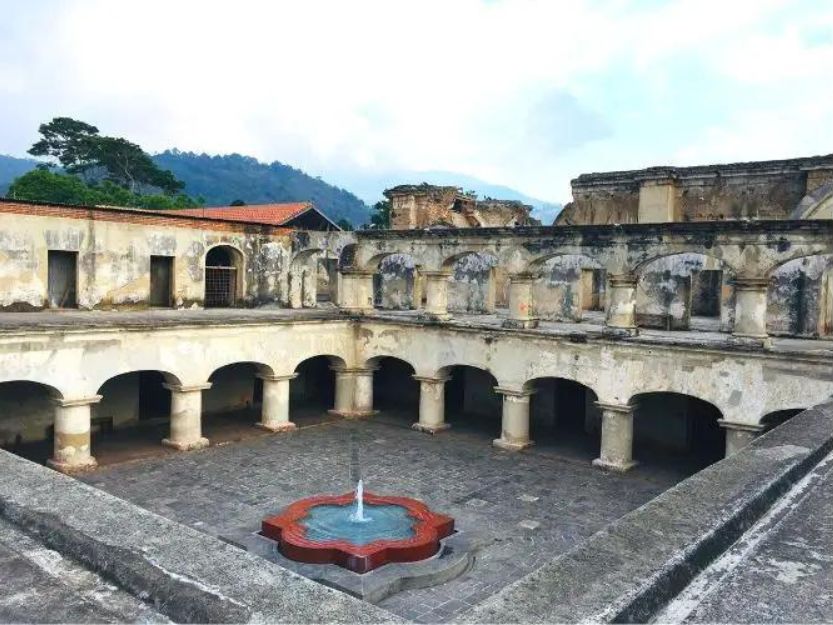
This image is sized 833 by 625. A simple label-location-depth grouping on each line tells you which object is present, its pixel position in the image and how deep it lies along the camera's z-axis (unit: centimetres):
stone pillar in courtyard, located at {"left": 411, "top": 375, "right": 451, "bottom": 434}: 1988
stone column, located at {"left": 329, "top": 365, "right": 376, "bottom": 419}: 2141
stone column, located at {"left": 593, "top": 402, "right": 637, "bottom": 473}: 1642
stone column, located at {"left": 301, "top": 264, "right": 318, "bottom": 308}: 2444
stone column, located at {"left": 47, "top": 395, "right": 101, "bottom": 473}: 1535
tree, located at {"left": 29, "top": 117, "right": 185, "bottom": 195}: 5506
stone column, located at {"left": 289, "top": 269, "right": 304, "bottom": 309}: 2377
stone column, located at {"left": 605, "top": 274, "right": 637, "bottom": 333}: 1647
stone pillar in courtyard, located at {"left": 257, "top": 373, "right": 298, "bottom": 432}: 1941
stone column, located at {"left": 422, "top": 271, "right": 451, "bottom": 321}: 1972
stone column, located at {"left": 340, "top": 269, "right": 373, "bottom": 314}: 2138
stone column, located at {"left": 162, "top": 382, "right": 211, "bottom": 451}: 1728
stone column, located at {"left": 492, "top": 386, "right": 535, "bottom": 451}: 1812
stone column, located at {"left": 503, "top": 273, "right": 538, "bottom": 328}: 1806
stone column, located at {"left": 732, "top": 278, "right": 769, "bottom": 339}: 1490
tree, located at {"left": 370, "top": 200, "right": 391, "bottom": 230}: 5138
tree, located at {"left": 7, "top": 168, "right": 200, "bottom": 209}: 4128
